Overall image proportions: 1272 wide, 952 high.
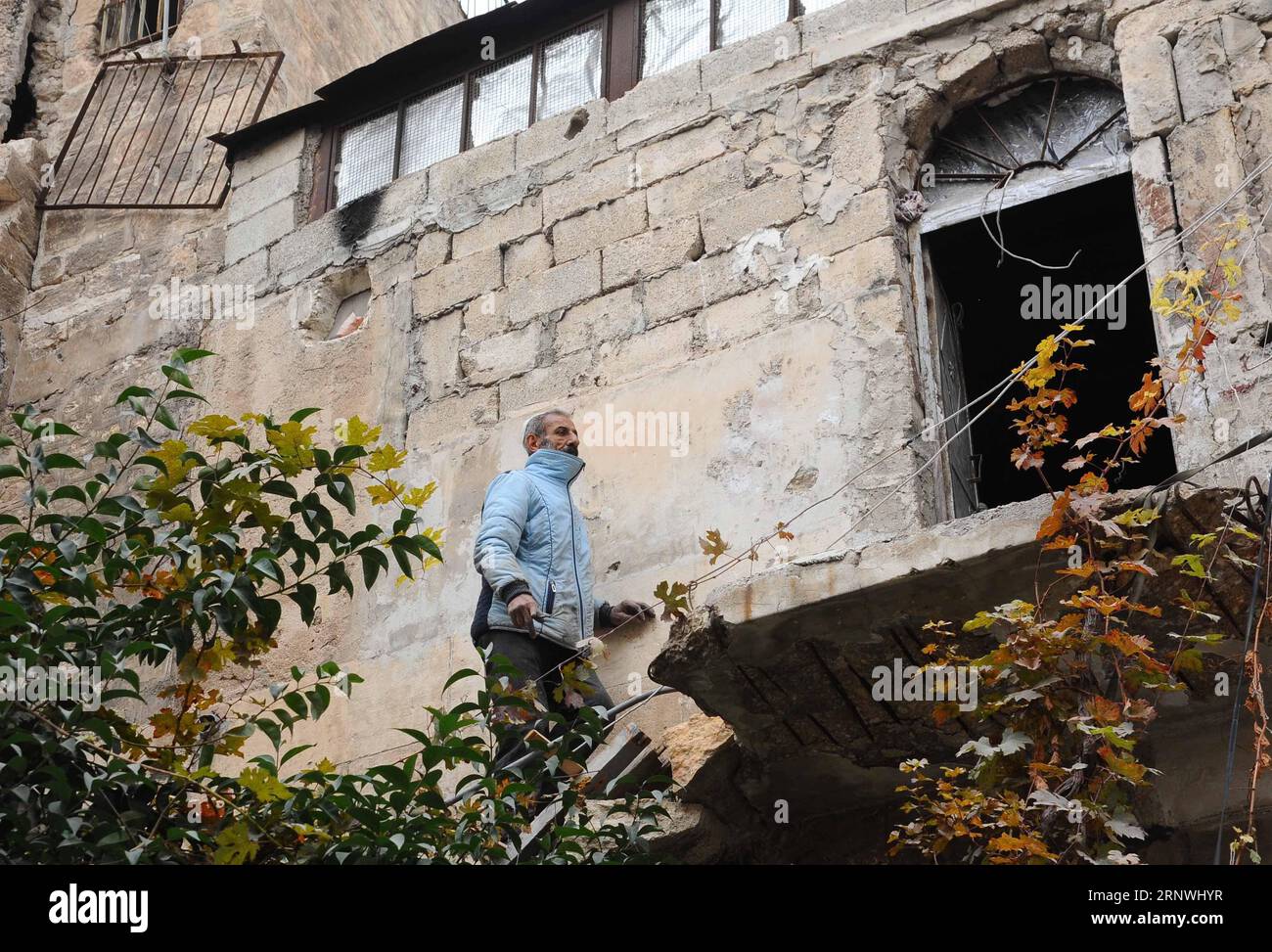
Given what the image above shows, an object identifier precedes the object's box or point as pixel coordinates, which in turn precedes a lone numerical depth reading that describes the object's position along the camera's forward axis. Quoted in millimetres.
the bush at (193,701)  4746
